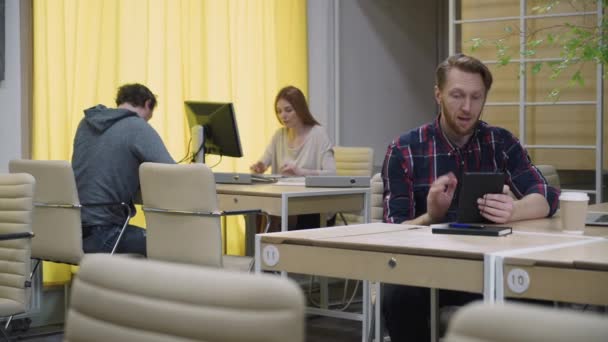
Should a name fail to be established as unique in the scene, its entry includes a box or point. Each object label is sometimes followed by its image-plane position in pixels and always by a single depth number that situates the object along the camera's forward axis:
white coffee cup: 2.79
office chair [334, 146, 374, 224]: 6.58
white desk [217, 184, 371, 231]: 4.53
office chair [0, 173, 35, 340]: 3.83
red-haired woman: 6.10
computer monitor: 5.31
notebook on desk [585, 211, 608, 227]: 3.02
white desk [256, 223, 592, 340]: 2.25
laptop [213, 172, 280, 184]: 5.09
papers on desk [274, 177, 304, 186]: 5.16
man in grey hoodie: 4.68
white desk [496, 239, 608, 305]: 2.07
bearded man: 3.21
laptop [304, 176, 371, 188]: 4.93
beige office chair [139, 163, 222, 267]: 3.95
